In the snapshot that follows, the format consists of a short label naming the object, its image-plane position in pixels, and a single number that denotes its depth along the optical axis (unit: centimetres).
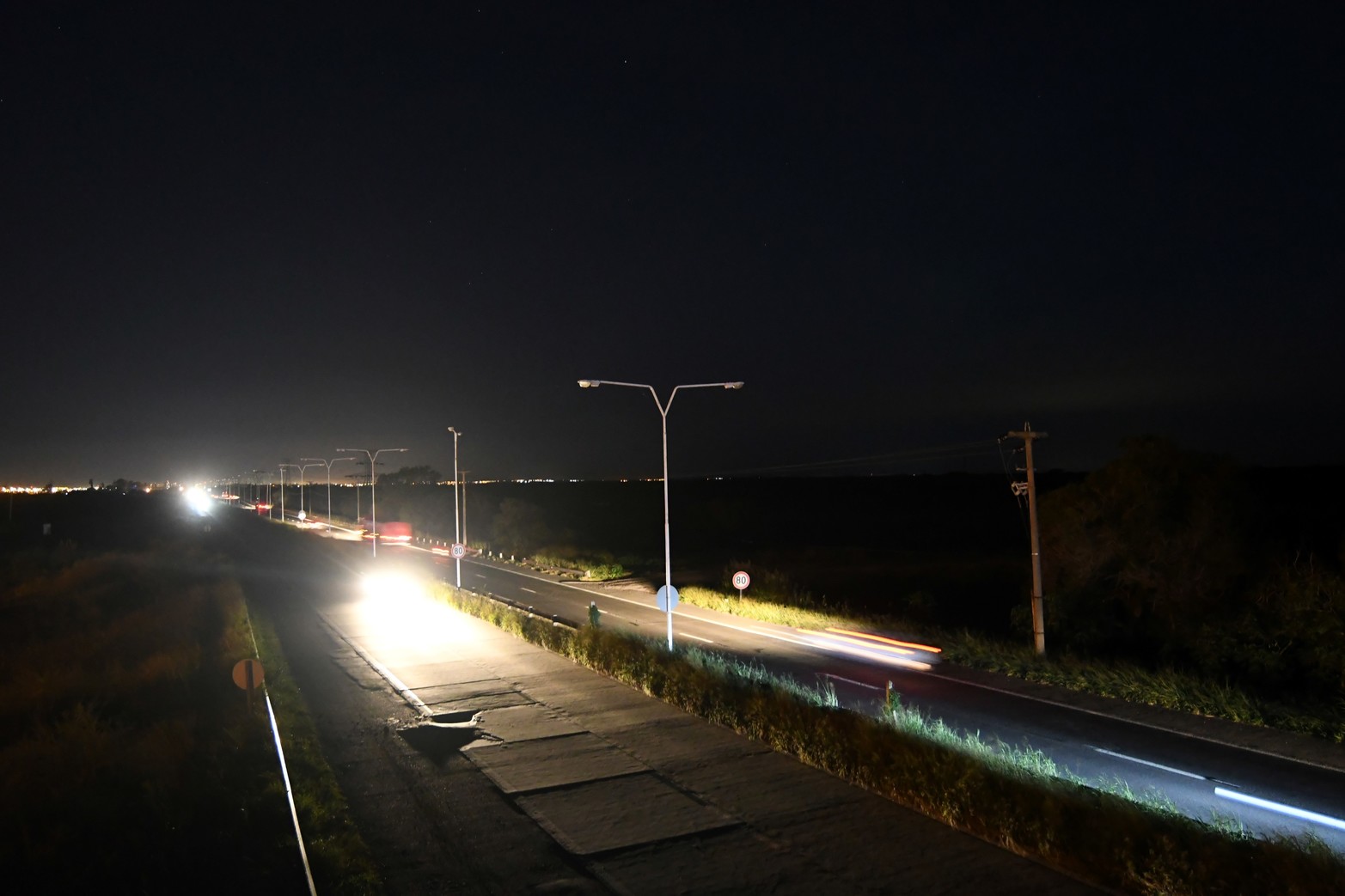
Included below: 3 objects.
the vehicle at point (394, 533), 7706
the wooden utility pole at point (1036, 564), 2530
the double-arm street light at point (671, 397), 2311
